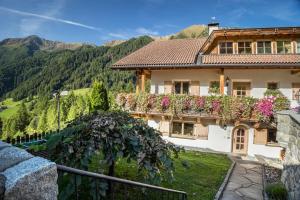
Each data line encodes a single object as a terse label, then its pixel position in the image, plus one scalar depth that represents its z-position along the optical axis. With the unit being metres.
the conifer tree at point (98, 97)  15.41
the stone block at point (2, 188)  1.04
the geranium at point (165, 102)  12.31
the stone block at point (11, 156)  1.16
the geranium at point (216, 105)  11.44
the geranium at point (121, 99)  13.23
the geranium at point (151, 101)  12.62
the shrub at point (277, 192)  6.21
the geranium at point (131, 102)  12.99
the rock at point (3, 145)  1.33
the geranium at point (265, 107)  10.78
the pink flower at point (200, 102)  11.72
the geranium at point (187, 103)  11.96
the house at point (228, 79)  11.78
